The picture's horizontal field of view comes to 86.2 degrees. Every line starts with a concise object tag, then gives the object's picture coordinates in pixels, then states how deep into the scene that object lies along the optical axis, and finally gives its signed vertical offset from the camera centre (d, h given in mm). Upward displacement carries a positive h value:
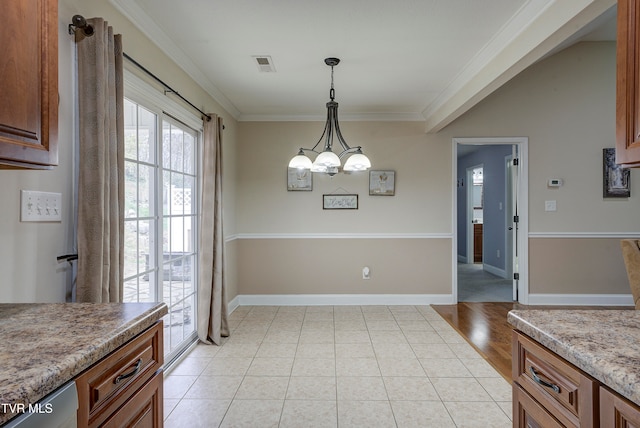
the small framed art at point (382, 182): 4469 +419
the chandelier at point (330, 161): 2713 +434
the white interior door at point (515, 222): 4480 -105
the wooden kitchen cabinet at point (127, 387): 866 -503
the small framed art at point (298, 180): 4465 +445
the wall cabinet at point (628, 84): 1014 +396
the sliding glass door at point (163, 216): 2207 -18
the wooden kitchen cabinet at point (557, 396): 772 -475
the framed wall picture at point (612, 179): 4230 +435
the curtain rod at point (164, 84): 2021 +921
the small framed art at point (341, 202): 4500 +158
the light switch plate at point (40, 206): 1343 +33
